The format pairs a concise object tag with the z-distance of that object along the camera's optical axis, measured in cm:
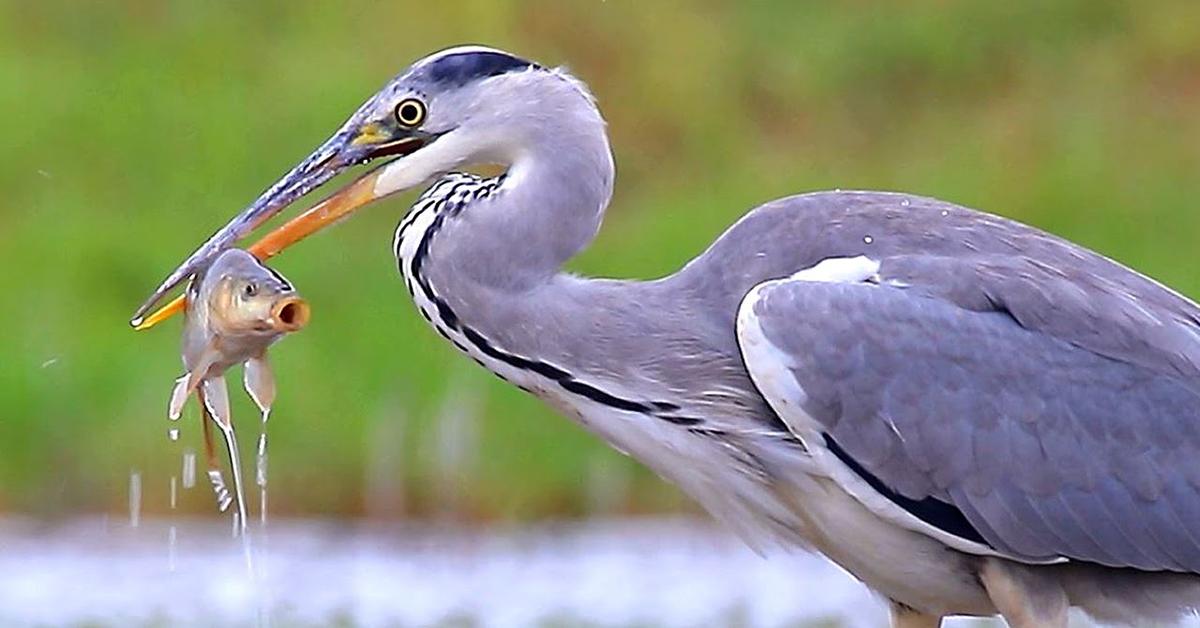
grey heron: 1130
